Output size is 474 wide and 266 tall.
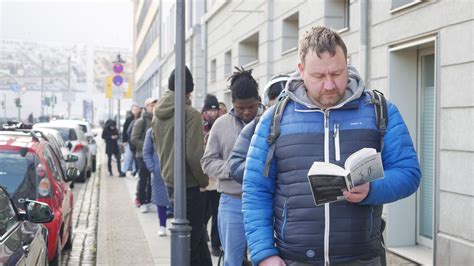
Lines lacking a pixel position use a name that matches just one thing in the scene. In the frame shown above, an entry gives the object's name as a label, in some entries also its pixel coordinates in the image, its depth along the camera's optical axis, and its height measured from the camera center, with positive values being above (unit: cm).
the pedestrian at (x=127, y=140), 1689 -44
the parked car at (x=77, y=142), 1855 -53
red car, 659 -53
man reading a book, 291 -19
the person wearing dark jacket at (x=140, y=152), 1241 -53
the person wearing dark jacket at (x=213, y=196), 834 -90
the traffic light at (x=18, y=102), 4226 +126
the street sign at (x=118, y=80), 2552 +161
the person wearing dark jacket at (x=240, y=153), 358 -16
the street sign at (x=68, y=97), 7186 +287
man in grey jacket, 497 -26
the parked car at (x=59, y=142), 903 -41
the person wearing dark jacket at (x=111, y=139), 2048 -48
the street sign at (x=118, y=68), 2572 +207
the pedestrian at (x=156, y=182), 932 -79
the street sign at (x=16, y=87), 4204 +222
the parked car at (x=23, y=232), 371 -68
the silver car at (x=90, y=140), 2213 -56
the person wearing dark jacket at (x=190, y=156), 612 -29
